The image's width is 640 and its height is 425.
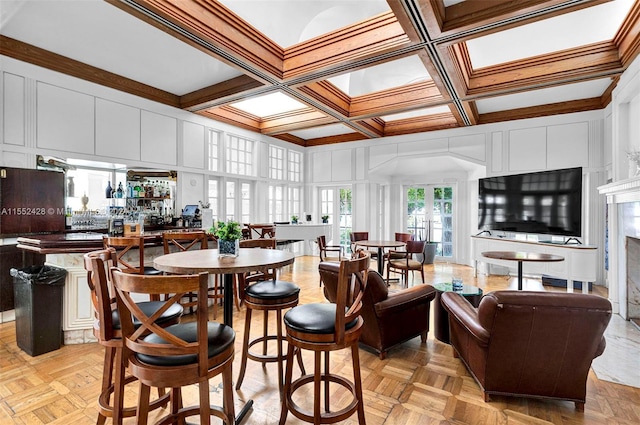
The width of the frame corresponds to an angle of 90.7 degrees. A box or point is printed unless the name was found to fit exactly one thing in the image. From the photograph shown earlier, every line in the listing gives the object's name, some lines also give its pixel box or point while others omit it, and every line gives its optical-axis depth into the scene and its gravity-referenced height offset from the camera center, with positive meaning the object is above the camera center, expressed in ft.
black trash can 9.30 -2.91
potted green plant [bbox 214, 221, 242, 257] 7.27 -0.62
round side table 10.14 -3.21
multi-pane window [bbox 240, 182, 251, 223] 23.89 +0.77
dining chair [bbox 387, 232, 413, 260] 21.62 -1.69
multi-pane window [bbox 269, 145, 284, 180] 26.20 +4.20
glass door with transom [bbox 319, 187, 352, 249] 28.91 +0.13
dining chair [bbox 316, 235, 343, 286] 19.24 -2.19
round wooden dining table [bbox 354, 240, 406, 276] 17.02 -1.79
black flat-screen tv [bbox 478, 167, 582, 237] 16.70 +0.60
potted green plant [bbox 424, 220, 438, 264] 24.67 -3.09
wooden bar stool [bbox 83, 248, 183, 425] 5.21 -2.12
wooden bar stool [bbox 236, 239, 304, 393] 7.33 -2.12
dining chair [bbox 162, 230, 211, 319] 10.48 -0.85
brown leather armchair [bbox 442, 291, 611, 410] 6.15 -2.65
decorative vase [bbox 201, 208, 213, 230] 19.48 -0.30
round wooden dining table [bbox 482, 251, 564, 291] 12.21 -1.77
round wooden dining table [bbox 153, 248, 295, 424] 5.86 -1.03
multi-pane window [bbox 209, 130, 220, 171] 21.27 +4.25
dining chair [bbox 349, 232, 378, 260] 19.98 -1.75
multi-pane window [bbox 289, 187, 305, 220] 28.96 +1.06
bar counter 9.86 -2.50
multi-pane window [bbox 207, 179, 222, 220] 21.55 +1.10
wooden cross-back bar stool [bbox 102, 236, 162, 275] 9.08 -1.27
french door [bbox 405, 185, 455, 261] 26.14 -0.21
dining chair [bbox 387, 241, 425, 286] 16.85 -2.68
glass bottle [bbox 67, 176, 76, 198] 14.49 +1.11
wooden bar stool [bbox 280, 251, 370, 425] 5.49 -2.16
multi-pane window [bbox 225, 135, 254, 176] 22.66 +4.20
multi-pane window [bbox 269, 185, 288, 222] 26.84 +0.80
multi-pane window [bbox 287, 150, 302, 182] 28.25 +4.21
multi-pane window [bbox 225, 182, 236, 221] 22.80 +0.82
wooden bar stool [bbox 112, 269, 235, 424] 4.21 -1.95
